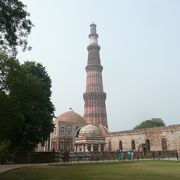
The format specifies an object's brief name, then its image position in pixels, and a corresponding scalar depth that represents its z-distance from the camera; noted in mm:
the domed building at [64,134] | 41686
